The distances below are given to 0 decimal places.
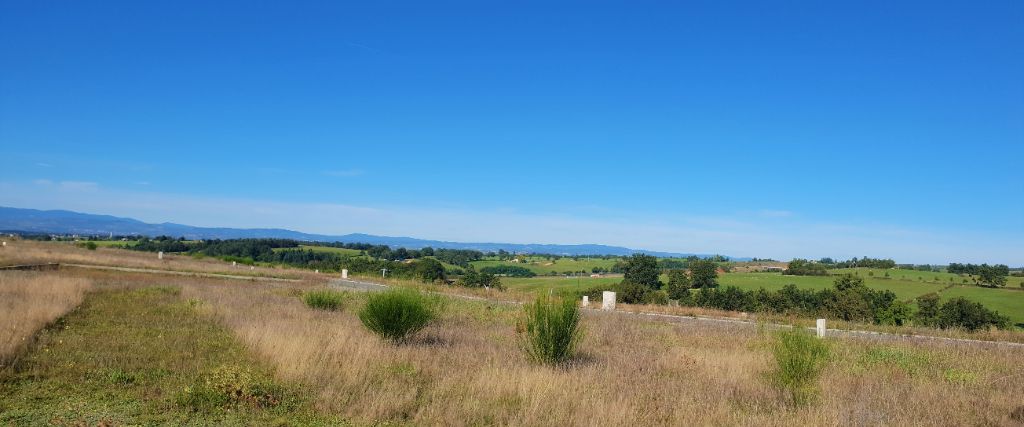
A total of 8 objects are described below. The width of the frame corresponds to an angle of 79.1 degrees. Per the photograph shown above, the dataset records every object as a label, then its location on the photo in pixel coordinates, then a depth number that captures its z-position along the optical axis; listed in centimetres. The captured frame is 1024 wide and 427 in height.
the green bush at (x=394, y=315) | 1271
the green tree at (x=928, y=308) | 5206
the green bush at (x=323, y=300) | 1906
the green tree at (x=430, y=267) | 6163
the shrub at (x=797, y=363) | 910
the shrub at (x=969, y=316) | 4853
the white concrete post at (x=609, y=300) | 2465
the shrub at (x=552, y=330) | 1042
